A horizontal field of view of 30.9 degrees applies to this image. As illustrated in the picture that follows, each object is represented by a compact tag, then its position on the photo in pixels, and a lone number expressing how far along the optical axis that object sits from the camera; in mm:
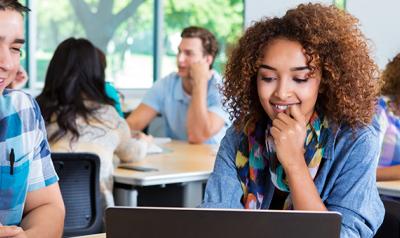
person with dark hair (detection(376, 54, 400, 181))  3115
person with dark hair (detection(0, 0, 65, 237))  1792
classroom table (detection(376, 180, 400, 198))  2938
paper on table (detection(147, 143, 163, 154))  3862
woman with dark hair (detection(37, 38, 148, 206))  3164
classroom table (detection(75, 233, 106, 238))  1794
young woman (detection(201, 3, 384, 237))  1702
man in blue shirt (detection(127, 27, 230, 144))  4367
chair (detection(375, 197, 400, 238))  1982
